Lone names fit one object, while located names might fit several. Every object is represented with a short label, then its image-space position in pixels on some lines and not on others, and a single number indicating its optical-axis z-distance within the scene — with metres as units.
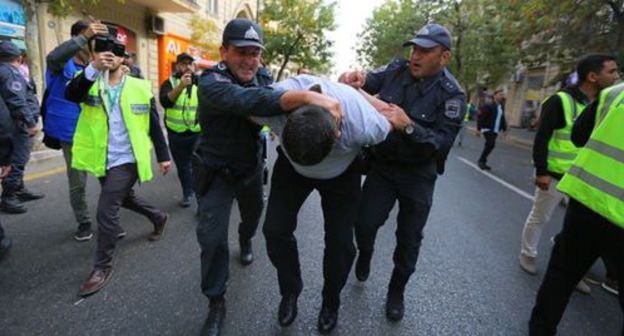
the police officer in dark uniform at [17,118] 3.91
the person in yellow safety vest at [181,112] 4.48
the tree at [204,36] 15.30
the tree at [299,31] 20.62
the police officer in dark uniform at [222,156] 2.19
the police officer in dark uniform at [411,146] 2.42
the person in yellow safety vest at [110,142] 2.83
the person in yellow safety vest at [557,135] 3.02
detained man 1.62
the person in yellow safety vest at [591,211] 1.92
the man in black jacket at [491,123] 9.20
